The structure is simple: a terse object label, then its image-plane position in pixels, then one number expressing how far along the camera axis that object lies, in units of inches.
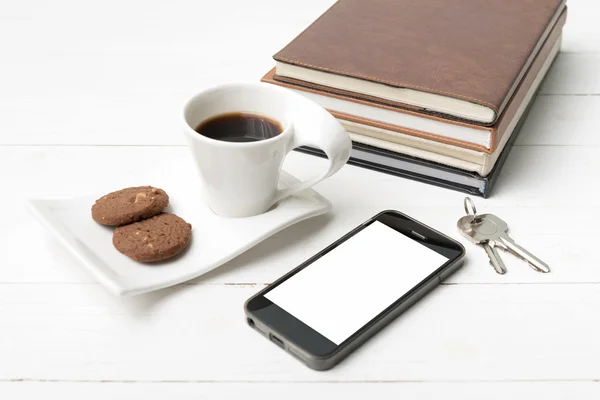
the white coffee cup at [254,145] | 36.5
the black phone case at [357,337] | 34.4
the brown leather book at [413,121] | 38.6
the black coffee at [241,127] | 37.8
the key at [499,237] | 37.4
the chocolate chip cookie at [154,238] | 36.0
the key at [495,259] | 37.2
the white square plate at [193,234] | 35.7
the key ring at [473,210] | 38.5
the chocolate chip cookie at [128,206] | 37.0
